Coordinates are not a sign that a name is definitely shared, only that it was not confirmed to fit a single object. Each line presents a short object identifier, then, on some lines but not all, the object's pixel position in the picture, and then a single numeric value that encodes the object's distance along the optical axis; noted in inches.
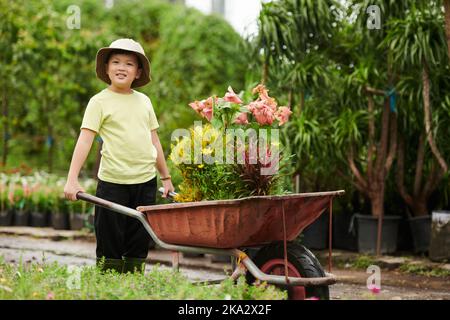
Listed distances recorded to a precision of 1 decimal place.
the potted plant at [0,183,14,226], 690.2
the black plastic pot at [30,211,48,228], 686.5
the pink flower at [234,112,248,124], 272.1
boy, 298.5
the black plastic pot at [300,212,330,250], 540.7
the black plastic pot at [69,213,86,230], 653.6
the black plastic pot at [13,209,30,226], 689.6
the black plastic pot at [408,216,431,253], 505.7
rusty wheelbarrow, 249.9
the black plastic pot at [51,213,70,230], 667.4
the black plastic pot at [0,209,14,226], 690.2
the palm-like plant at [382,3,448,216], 468.8
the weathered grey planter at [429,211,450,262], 475.2
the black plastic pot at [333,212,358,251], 541.3
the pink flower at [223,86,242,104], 274.4
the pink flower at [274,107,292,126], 273.8
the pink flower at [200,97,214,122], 276.7
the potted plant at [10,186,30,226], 686.5
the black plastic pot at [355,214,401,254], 519.8
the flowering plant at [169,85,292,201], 263.7
